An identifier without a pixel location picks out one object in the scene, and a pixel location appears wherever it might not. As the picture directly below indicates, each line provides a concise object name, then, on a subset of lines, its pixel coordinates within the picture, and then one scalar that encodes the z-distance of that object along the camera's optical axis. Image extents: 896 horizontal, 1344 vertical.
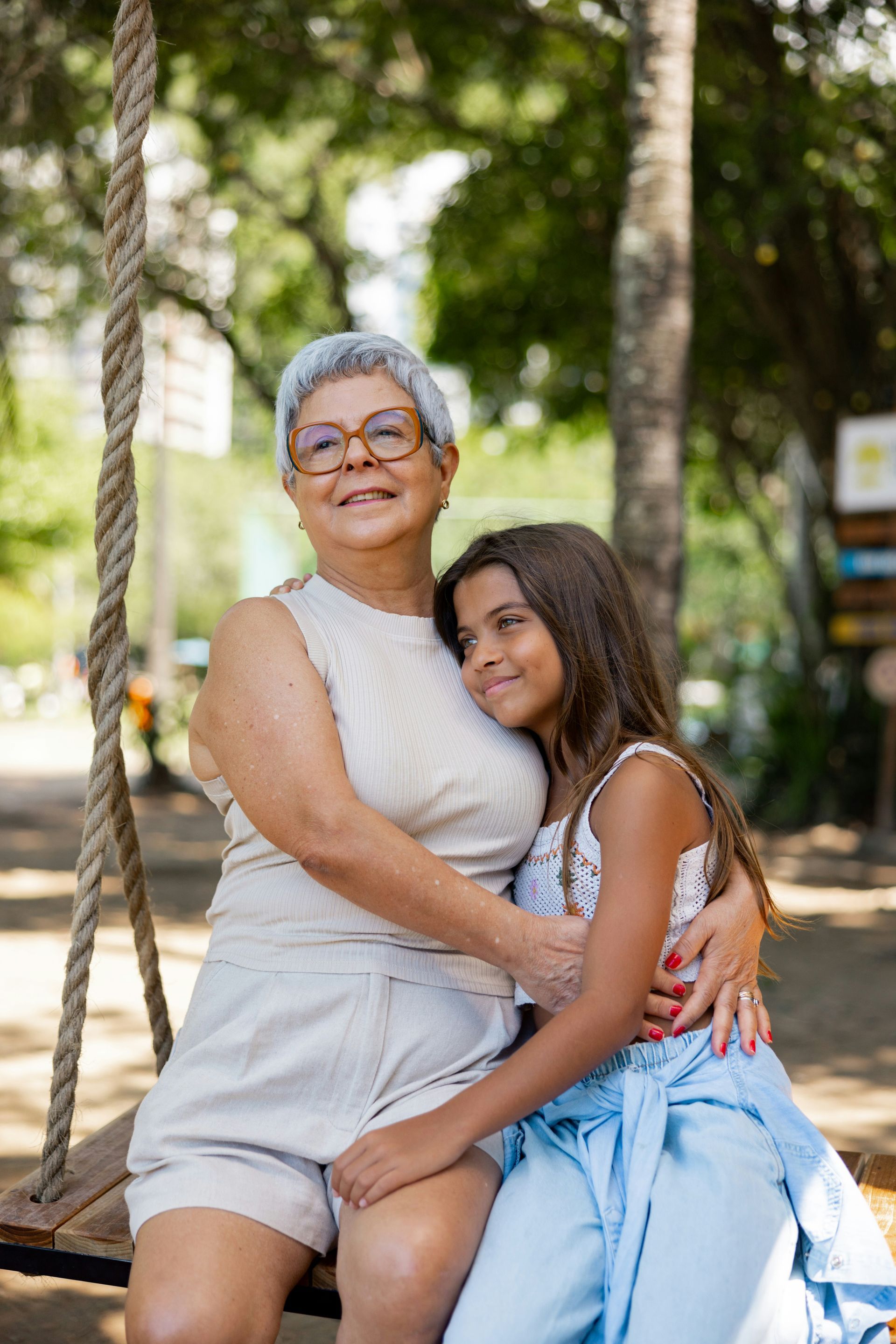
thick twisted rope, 2.24
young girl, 1.84
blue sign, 10.38
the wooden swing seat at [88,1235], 1.99
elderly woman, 1.86
